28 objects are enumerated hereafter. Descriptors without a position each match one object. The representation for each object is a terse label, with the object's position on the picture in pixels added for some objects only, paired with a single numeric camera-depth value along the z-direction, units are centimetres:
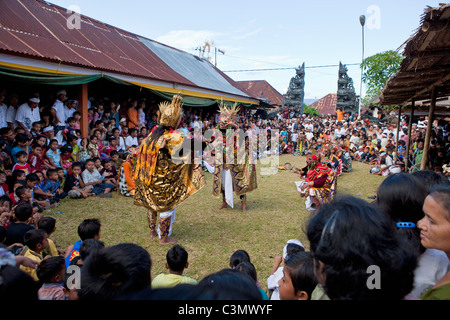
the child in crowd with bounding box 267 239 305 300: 229
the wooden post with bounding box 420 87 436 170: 608
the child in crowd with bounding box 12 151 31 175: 567
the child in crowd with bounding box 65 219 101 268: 314
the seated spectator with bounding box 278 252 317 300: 189
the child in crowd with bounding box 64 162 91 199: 655
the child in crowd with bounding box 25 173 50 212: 544
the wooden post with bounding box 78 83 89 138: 805
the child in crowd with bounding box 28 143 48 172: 617
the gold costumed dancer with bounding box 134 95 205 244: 437
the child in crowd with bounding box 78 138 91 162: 754
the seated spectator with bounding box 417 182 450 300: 144
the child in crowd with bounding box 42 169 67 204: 607
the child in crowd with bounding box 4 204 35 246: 342
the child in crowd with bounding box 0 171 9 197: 499
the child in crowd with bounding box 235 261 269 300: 234
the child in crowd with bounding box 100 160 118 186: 749
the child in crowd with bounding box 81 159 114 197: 695
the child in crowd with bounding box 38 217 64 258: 330
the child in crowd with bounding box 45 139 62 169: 665
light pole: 1922
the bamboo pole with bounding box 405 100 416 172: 906
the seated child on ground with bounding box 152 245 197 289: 265
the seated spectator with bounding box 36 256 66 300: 229
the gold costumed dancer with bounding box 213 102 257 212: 589
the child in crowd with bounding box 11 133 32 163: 590
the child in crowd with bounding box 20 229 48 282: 295
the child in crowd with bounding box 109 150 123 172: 807
